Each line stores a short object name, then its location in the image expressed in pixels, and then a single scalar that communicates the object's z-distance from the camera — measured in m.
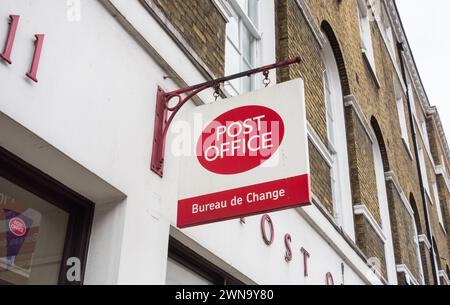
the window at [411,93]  19.02
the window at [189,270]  4.52
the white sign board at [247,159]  3.66
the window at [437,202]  21.31
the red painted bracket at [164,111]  4.24
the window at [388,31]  16.47
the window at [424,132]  21.91
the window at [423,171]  18.50
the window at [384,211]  11.19
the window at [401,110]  16.75
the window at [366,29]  13.53
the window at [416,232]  14.31
